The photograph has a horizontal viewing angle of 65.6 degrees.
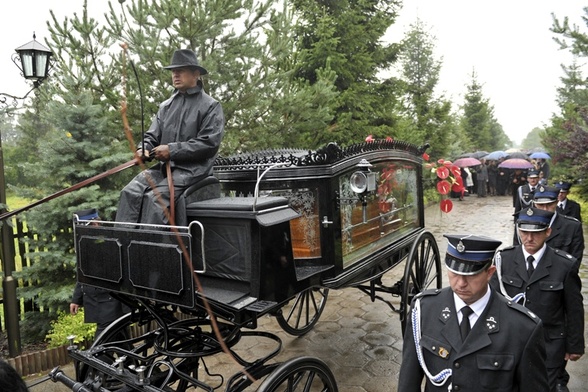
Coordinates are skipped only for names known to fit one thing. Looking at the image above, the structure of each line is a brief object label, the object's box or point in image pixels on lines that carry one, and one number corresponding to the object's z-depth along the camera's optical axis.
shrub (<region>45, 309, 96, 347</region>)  5.04
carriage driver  3.14
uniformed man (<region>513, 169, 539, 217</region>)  7.49
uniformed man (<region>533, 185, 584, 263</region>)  4.52
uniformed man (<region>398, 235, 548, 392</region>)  2.04
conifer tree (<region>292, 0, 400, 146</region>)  11.55
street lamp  5.17
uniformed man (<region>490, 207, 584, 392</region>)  3.29
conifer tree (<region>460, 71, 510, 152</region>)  34.03
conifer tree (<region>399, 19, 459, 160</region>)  19.09
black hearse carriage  2.77
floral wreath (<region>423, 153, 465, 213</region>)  6.13
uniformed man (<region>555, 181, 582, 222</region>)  6.16
